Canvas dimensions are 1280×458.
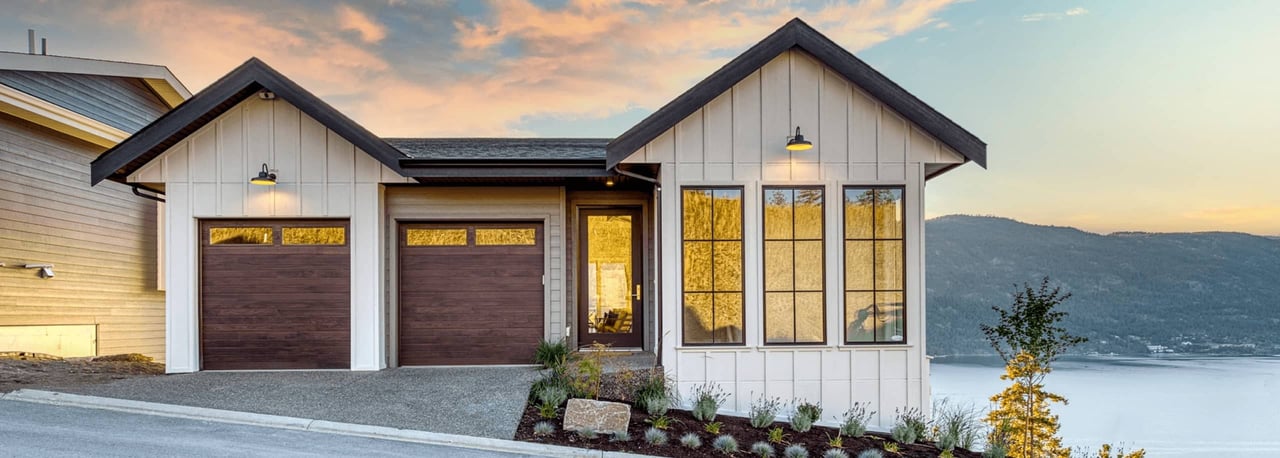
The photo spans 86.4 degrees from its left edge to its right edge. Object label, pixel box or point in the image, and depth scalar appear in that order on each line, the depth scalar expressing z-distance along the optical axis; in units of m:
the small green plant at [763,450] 5.84
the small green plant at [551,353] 8.69
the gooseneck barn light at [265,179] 7.95
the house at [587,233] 7.39
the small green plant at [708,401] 6.71
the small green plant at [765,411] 6.64
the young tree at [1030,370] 6.88
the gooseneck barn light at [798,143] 7.02
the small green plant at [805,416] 6.65
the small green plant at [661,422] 6.25
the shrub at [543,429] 5.83
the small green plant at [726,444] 5.88
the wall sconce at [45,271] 9.91
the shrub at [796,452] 5.79
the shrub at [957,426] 6.59
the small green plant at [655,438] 5.83
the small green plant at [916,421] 6.98
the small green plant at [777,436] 6.24
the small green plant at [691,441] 5.90
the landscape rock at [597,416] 6.04
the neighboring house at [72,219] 9.52
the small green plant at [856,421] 6.71
